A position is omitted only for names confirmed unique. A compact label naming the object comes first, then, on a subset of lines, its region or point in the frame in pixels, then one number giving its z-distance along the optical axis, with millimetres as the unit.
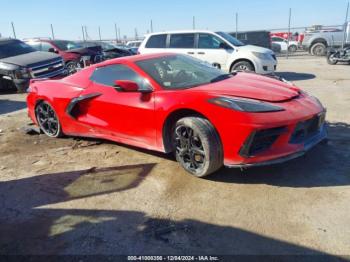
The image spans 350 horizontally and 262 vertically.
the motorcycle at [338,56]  14035
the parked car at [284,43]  24162
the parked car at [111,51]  14430
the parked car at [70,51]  13656
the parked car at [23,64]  10109
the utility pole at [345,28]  17812
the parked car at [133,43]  25000
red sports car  3490
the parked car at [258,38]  20281
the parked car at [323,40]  17953
